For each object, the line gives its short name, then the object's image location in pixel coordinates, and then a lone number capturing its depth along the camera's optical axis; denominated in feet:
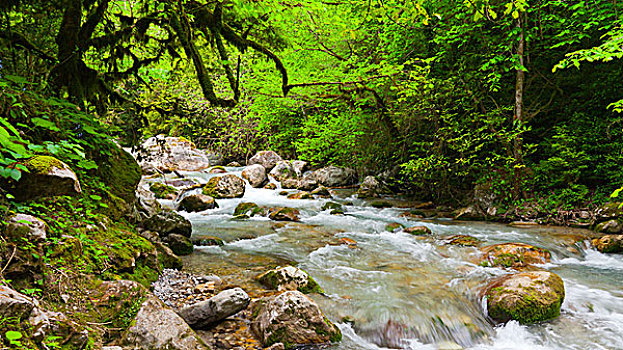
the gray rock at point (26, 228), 6.80
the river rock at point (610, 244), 20.89
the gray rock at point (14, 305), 5.06
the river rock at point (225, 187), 40.75
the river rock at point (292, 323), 10.39
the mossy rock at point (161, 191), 36.45
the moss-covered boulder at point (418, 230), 25.50
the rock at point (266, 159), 58.95
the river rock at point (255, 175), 49.47
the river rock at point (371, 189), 42.30
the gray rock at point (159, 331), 7.68
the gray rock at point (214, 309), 10.50
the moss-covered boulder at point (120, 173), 14.83
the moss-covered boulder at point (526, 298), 12.85
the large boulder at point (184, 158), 56.87
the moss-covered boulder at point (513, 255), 18.27
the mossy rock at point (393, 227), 26.89
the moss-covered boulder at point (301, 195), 41.57
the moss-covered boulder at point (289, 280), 13.96
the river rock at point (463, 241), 21.86
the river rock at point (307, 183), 48.24
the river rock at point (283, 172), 51.42
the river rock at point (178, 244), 17.90
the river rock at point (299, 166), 52.60
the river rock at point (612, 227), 23.21
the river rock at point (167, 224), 18.56
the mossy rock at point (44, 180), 6.96
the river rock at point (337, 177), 50.22
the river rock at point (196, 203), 33.53
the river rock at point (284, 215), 30.42
